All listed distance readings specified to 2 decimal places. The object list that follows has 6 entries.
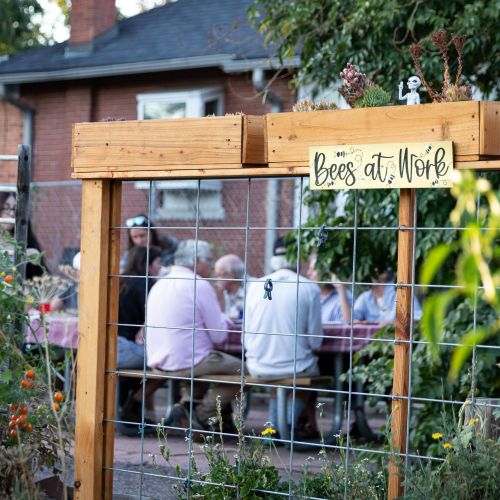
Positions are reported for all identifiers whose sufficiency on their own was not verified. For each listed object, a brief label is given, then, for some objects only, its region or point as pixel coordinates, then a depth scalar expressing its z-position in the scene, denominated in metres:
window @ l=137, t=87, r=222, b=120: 13.87
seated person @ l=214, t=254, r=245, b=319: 8.73
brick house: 13.06
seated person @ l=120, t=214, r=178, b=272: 8.83
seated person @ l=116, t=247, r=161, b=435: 7.62
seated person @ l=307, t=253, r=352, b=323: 8.65
